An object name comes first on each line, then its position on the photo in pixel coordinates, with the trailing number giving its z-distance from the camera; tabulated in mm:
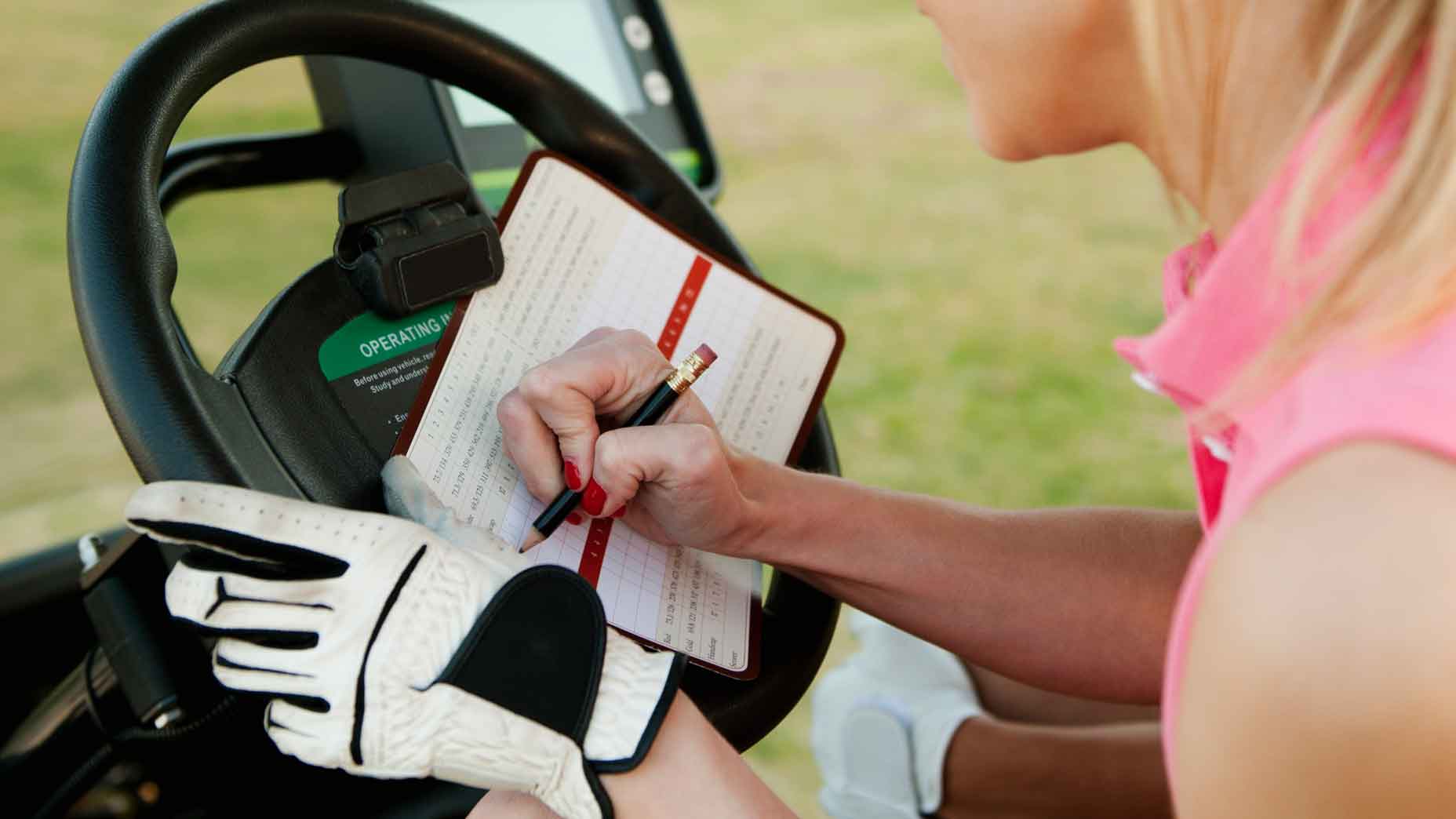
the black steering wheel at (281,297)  646
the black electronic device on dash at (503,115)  1127
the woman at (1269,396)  478
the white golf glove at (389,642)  602
